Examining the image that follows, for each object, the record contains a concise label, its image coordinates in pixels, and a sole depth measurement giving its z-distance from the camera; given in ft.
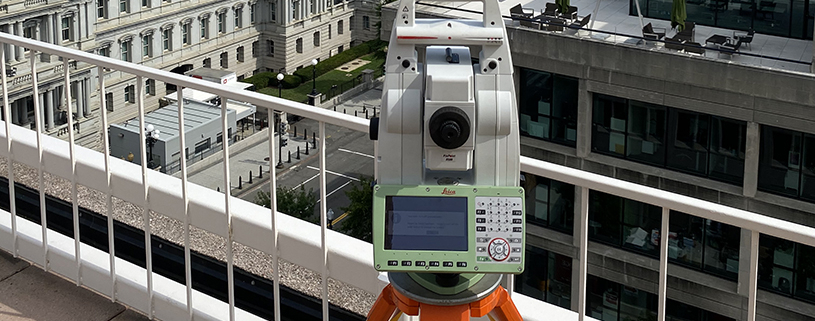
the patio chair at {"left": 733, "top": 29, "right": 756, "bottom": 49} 80.38
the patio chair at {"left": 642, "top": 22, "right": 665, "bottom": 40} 80.12
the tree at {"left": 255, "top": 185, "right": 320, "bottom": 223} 82.10
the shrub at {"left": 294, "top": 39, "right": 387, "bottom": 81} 254.47
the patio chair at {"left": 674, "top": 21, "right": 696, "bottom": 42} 80.07
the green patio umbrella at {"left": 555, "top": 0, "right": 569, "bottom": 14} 86.74
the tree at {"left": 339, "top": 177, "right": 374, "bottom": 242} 77.41
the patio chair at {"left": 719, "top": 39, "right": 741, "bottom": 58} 76.28
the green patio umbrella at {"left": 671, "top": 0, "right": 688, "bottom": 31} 82.43
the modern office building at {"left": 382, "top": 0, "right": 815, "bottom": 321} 77.00
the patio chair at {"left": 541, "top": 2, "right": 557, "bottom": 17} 86.89
